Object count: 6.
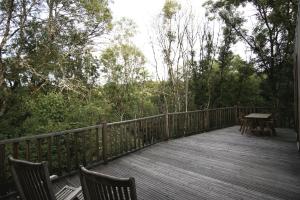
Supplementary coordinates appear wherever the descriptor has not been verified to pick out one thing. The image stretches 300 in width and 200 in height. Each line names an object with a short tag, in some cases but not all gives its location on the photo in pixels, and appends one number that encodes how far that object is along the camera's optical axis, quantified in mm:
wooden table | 6835
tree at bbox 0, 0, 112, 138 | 6691
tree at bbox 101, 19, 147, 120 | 13336
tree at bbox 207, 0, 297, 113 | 8789
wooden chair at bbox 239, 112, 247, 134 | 7667
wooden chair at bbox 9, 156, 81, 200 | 1650
